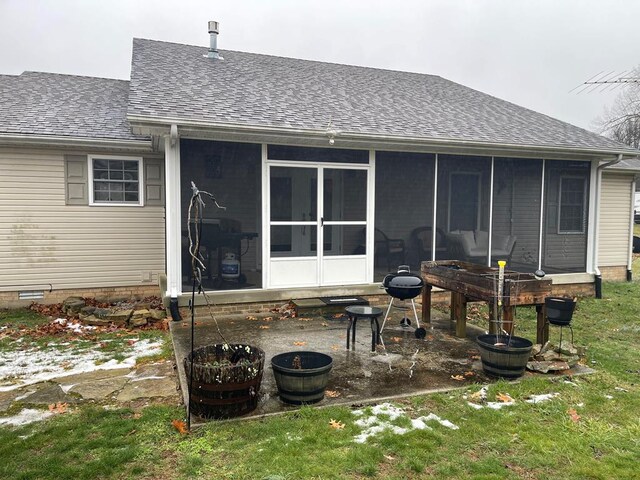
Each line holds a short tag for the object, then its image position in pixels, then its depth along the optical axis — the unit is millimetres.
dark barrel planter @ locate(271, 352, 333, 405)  3801
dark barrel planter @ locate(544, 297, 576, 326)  5336
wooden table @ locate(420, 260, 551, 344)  5188
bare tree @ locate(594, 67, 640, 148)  34281
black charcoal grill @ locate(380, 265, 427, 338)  5586
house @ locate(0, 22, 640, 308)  6973
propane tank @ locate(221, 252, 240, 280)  7066
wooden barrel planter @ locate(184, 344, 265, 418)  3576
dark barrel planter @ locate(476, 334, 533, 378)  4492
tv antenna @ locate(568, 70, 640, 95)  15031
